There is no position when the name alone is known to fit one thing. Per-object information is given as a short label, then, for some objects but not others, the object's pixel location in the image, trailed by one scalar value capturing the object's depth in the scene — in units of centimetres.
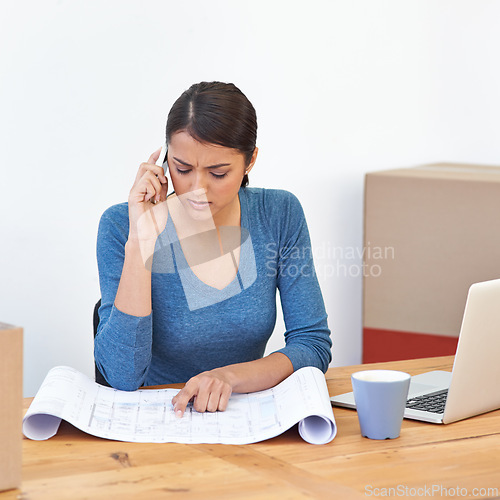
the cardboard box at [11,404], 281
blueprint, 301
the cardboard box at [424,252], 432
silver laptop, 305
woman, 335
